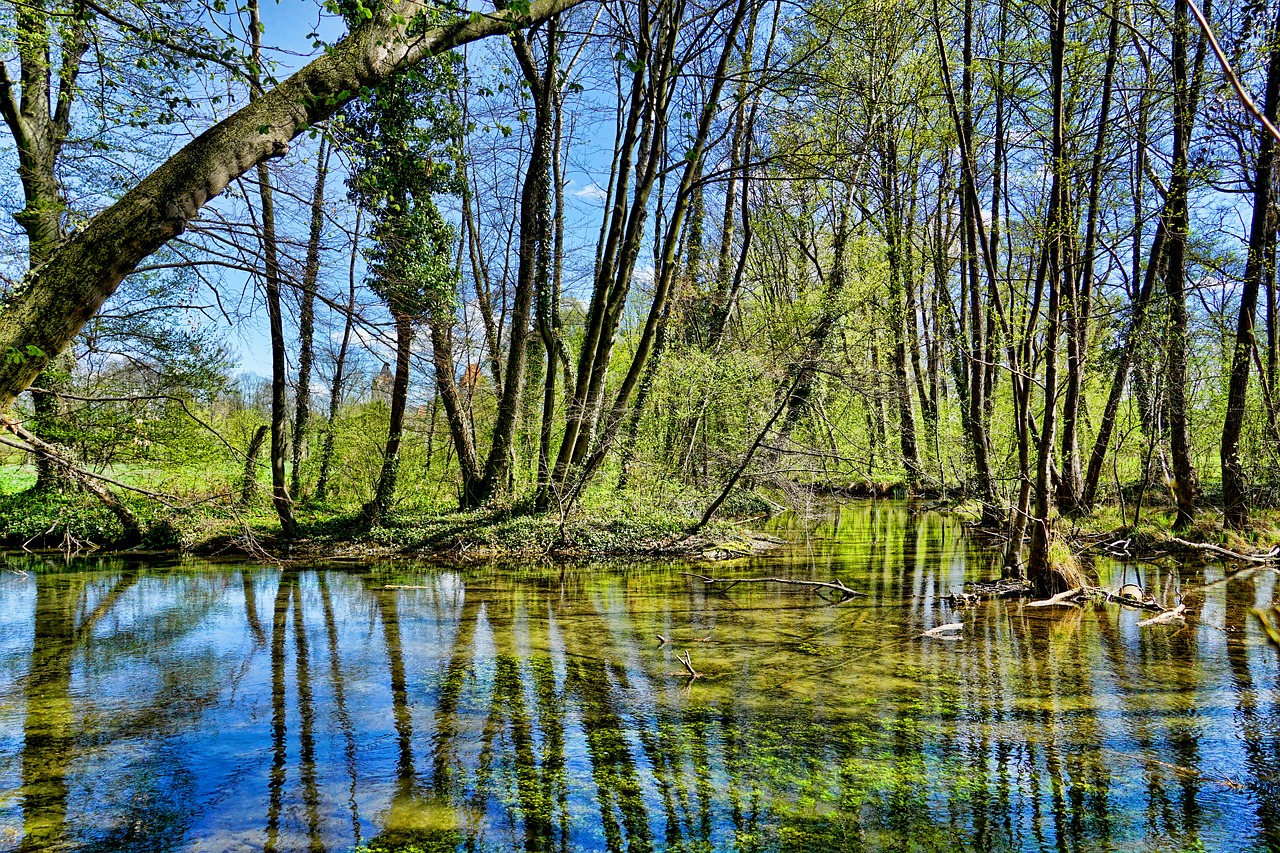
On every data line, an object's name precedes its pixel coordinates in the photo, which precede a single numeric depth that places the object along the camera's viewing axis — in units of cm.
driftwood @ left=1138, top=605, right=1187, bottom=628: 763
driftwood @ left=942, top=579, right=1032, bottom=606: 873
